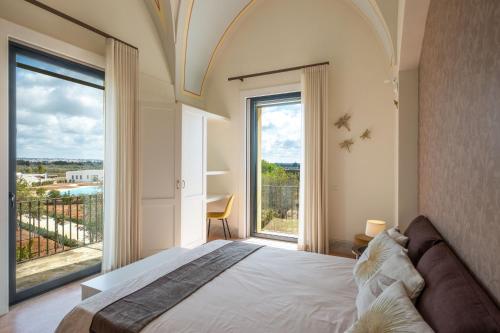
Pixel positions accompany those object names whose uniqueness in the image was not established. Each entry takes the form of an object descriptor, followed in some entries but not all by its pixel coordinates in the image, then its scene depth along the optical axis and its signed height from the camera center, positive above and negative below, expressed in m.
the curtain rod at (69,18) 2.44 +1.54
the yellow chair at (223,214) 4.23 -0.79
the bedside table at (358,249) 2.51 -0.84
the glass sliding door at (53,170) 2.42 -0.04
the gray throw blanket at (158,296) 1.22 -0.73
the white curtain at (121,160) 2.99 +0.08
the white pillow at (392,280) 1.04 -0.50
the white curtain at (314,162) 3.73 +0.06
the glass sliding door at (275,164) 4.27 +0.04
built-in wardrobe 3.43 -0.14
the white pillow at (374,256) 1.42 -0.53
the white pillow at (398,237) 1.61 -0.46
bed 0.81 -0.74
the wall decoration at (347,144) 3.72 +0.32
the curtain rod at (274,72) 3.79 +1.53
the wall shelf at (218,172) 4.24 -0.10
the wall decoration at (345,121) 3.73 +0.66
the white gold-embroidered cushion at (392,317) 0.81 -0.51
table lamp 2.92 -0.70
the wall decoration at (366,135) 3.61 +0.44
